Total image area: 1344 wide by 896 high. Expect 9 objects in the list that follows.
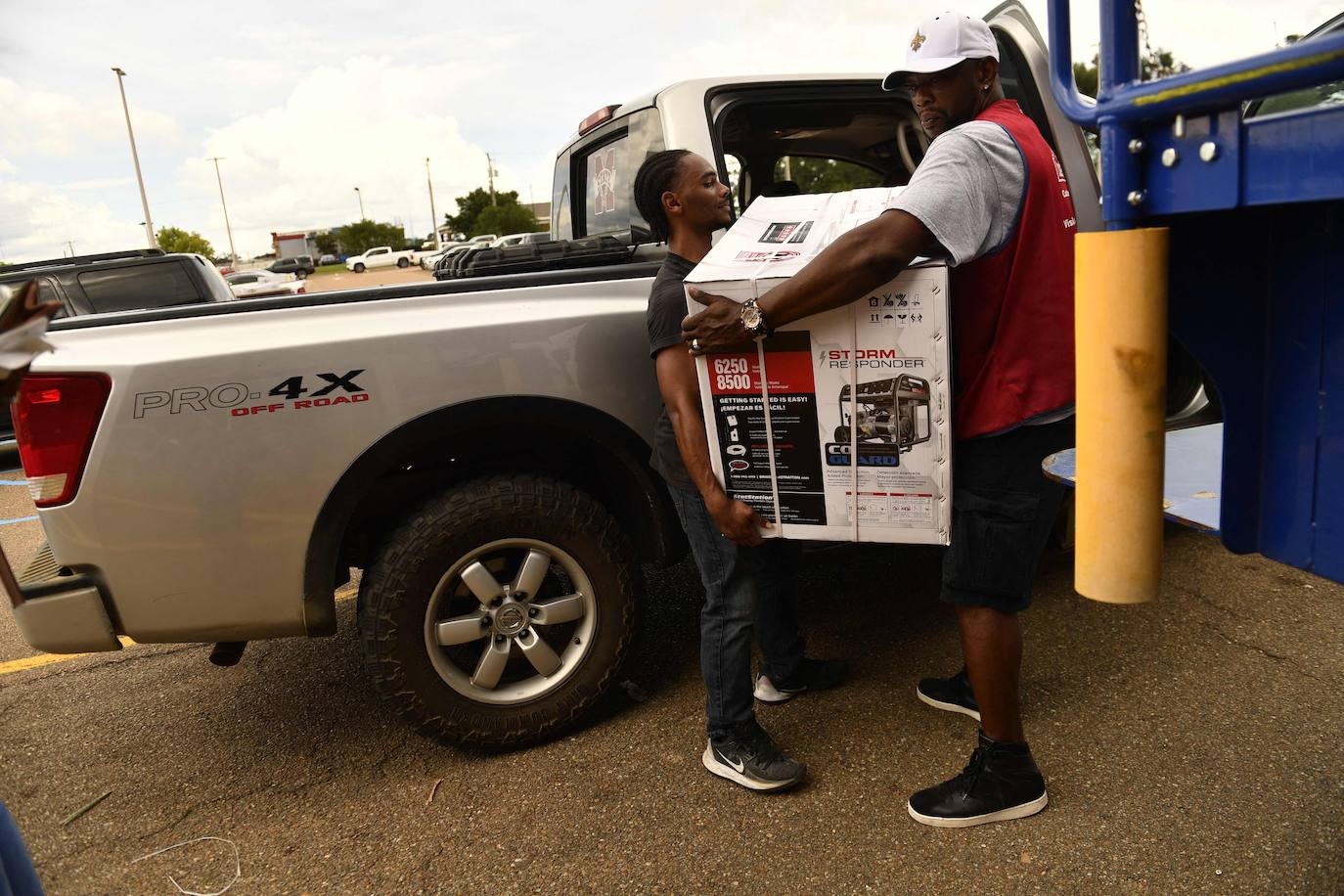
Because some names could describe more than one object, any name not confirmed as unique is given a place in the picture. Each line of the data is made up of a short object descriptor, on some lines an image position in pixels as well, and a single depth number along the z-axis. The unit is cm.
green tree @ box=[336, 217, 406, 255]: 8150
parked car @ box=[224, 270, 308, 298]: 2114
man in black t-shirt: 235
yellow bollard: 124
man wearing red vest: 200
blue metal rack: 117
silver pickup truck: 241
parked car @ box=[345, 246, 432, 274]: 5630
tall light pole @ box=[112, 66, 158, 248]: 4153
